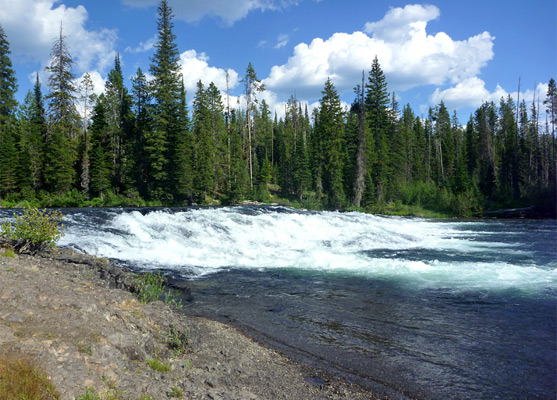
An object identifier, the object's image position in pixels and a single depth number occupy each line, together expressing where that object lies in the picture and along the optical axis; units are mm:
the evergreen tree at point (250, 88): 49750
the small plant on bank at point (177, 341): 5332
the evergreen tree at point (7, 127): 34531
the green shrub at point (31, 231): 8109
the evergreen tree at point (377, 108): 55975
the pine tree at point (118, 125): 44250
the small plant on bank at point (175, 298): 7587
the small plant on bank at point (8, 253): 7004
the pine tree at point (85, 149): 39919
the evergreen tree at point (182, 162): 40897
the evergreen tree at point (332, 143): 47875
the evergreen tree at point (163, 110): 41094
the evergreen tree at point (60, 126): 37875
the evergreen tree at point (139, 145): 42062
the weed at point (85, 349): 4164
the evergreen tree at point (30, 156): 36656
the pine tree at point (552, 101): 53688
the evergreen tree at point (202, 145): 43219
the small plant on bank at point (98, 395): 3389
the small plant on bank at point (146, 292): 6782
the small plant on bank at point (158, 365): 4527
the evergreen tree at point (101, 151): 40531
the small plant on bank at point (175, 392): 3940
